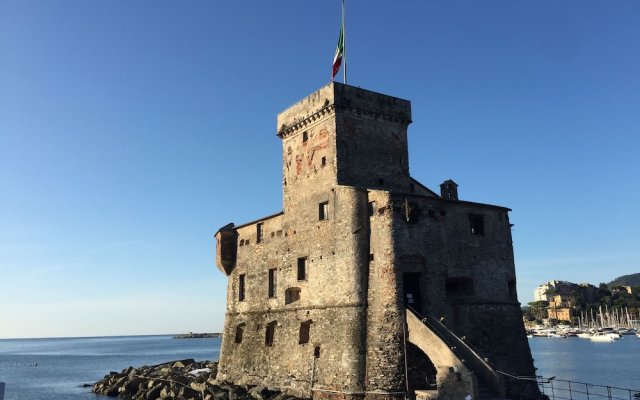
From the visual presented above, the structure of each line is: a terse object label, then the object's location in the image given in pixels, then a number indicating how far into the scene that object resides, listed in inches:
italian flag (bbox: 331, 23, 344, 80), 1192.2
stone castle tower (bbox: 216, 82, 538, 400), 944.3
